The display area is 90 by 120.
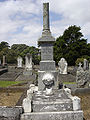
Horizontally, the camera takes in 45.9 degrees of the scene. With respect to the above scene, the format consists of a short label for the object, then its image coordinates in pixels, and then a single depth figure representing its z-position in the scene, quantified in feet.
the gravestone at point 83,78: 24.95
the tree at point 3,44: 153.11
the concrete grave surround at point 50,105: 11.07
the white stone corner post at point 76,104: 11.52
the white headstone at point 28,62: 57.45
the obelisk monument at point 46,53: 18.79
